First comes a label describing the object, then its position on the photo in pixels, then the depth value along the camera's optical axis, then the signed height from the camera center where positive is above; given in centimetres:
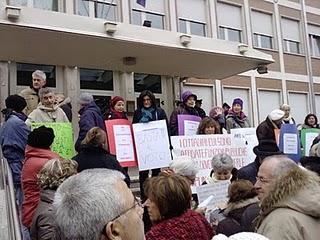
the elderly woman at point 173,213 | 202 -49
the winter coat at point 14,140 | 377 +11
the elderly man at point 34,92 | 466 +88
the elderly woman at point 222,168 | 334 -33
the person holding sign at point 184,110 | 528 +51
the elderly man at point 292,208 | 166 -41
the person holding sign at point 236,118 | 606 +36
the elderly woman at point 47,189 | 232 -32
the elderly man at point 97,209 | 123 -26
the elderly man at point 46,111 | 431 +52
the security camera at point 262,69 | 738 +158
